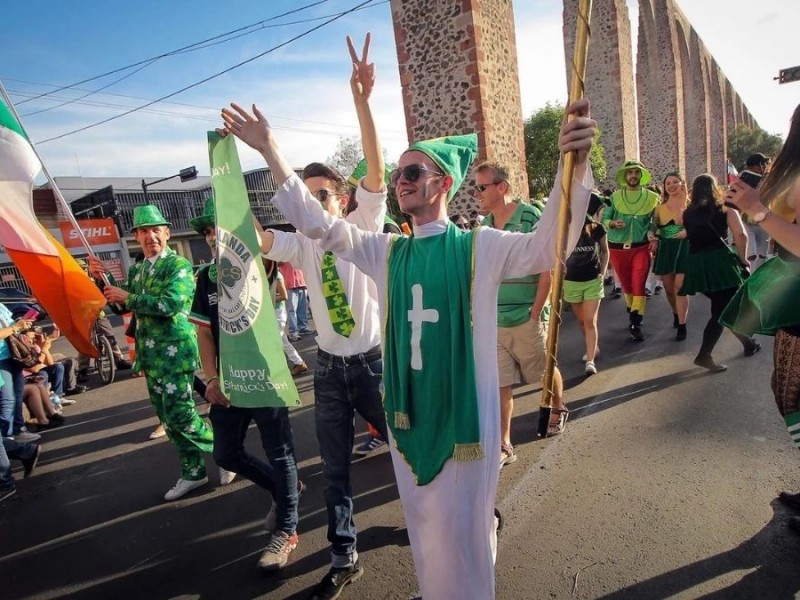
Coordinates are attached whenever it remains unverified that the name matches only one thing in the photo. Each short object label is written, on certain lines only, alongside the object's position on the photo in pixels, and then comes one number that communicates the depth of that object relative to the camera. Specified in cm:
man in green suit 346
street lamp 1805
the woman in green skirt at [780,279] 197
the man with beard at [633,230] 609
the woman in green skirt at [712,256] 473
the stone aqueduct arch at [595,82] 765
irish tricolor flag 291
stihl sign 2268
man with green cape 172
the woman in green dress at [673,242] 579
